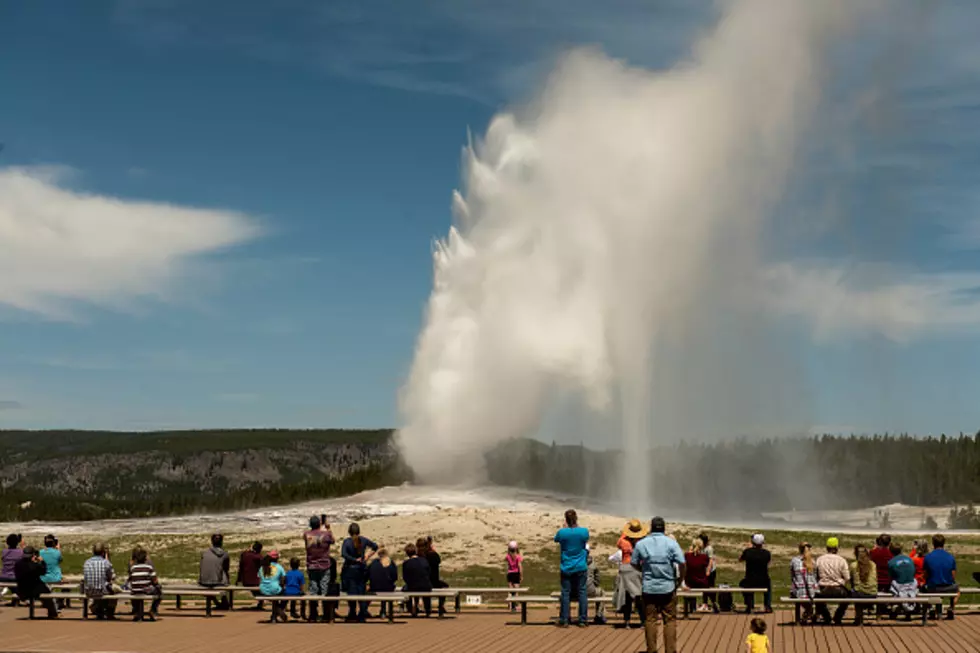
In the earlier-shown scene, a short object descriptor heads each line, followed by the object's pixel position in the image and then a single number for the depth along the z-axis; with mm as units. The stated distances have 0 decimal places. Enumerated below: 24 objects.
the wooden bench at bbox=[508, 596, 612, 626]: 22344
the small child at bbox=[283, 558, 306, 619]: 23484
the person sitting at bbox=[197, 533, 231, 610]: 24641
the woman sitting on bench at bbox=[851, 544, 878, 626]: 22156
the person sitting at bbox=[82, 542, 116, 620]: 23250
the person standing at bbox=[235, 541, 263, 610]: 25406
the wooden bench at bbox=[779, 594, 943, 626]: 21516
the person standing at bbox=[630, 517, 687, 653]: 17344
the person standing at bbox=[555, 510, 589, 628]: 21656
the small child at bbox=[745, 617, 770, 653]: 15555
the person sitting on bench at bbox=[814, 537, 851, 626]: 22031
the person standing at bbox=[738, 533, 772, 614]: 23562
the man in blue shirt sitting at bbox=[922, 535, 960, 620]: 23141
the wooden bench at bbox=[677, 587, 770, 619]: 22625
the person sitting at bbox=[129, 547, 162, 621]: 23078
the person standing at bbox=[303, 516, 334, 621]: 23297
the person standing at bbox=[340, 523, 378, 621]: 23391
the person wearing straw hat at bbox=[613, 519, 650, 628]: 20734
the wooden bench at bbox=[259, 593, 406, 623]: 22797
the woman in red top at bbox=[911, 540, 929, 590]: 23734
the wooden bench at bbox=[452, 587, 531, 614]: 24197
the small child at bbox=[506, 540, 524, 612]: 26141
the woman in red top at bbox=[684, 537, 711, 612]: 23812
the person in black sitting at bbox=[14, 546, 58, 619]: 23766
